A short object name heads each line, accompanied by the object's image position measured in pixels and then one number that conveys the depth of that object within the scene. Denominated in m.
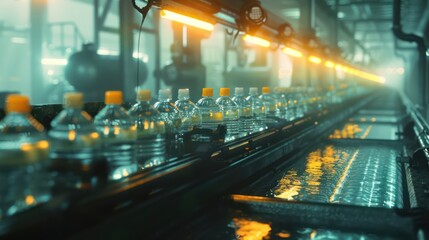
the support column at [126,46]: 7.21
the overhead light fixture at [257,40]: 4.40
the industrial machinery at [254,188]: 1.37
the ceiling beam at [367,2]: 12.11
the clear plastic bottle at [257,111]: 3.90
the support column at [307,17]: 8.74
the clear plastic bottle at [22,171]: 1.25
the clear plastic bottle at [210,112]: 3.50
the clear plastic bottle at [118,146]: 1.72
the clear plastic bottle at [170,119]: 2.43
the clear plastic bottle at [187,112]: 3.02
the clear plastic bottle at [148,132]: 2.15
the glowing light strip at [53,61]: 11.10
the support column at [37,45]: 9.28
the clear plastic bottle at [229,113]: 3.33
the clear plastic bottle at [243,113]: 3.88
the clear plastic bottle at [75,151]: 1.40
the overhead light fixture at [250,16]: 4.02
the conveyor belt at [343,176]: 2.48
